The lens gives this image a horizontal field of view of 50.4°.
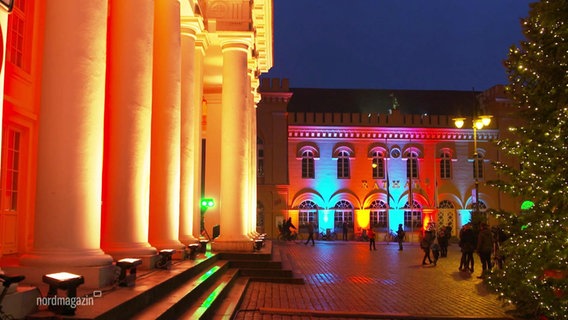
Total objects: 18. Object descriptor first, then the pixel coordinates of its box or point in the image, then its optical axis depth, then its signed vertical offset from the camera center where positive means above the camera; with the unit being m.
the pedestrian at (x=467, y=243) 20.09 -1.02
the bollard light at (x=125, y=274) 7.93 -0.79
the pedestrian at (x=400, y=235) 36.08 -1.30
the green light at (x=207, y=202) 23.86 +0.47
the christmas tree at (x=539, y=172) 9.47 +0.68
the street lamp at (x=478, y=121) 24.62 +3.85
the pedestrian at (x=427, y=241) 23.83 -1.09
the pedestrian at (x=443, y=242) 28.62 -1.35
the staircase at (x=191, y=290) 6.56 -1.19
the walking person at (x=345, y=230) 48.68 -1.34
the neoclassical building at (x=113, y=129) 7.26 +1.48
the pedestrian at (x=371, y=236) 35.34 -1.33
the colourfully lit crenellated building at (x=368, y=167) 50.12 +3.97
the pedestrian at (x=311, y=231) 39.84 -1.12
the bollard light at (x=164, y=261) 10.72 -0.83
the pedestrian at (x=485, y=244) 18.28 -0.93
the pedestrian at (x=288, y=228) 45.09 -1.08
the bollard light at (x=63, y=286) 5.60 -0.67
